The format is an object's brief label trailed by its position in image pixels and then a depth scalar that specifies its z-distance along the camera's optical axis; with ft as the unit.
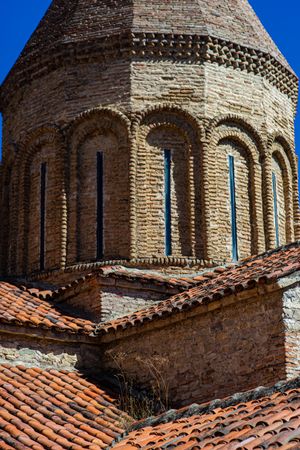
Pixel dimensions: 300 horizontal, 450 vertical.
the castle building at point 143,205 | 44.62
